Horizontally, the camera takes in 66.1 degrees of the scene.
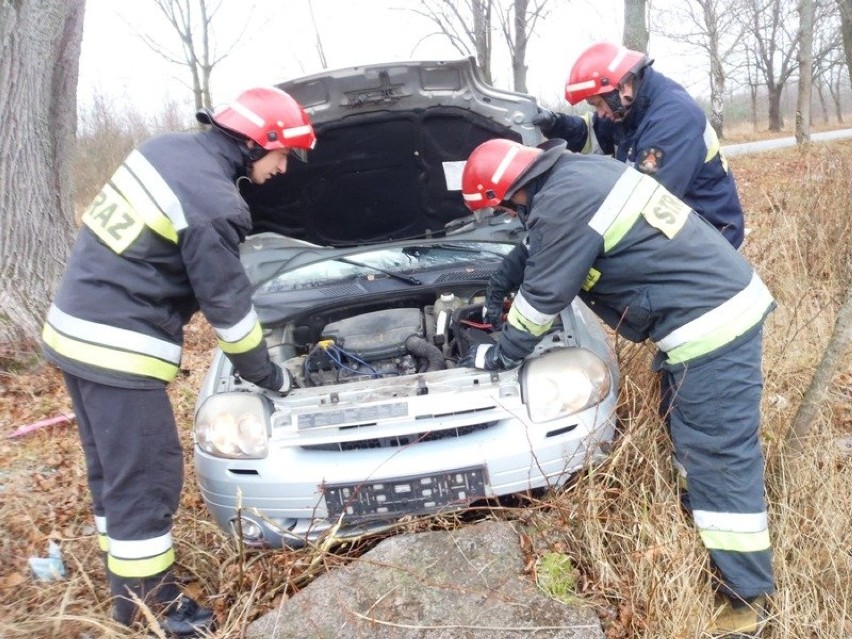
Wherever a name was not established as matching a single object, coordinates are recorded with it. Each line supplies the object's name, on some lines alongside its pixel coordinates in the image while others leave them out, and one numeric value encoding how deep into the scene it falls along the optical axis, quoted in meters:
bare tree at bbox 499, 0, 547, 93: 12.09
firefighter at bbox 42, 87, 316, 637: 2.22
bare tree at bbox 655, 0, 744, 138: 24.30
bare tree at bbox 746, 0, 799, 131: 28.44
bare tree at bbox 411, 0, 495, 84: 11.80
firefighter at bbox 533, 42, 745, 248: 3.06
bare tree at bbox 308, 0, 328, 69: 14.23
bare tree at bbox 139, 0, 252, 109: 14.58
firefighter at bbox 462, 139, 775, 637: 2.23
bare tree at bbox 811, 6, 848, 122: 28.26
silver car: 2.25
